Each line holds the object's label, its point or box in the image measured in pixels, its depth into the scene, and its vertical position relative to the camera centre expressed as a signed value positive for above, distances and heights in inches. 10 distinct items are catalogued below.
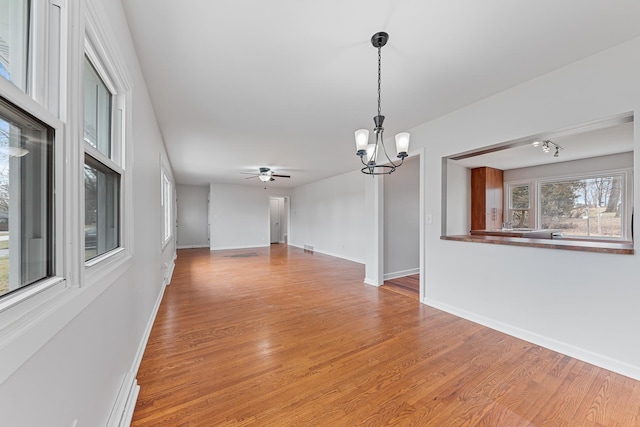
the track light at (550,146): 159.7 +43.9
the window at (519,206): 237.8 +7.9
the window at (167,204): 204.7 +8.2
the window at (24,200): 27.2 +1.7
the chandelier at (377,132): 73.8 +27.0
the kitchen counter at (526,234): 159.9 -13.0
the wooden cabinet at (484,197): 221.6 +15.0
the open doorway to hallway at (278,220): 439.5 -10.0
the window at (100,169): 49.8 +9.7
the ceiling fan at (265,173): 241.3 +38.3
